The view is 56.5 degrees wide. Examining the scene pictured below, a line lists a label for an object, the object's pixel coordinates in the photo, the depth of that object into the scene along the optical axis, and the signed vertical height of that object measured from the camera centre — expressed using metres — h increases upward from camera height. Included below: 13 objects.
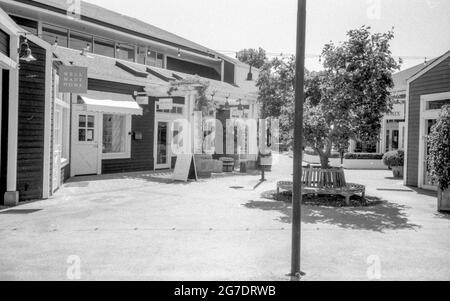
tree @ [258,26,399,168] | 10.08 +1.21
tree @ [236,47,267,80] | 63.79 +13.35
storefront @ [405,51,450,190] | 13.25 +1.28
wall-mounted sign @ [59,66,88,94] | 12.02 +1.69
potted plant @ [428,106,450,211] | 9.34 -0.25
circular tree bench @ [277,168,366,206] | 10.80 -1.07
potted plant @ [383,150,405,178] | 18.52 -0.74
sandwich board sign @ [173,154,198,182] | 14.52 -1.01
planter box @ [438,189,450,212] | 9.67 -1.26
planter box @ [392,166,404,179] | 18.50 -1.14
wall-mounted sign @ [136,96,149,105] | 16.48 +1.55
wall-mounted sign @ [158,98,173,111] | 16.82 +1.48
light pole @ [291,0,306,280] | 4.80 +0.17
